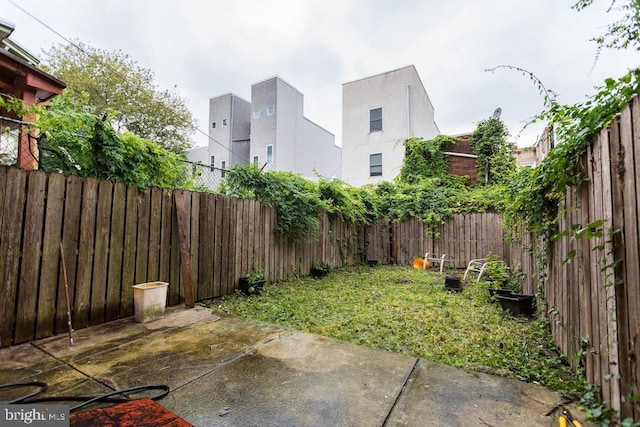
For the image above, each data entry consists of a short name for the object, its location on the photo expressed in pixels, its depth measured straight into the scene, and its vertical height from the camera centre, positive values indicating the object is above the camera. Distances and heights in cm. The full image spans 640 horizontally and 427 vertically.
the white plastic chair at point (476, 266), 661 -89
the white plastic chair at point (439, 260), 743 -85
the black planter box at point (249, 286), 478 -101
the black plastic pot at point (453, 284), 510 -100
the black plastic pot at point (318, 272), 659 -104
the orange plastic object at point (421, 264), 801 -101
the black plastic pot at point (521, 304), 365 -99
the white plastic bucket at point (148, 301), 328 -90
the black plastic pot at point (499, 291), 406 -92
